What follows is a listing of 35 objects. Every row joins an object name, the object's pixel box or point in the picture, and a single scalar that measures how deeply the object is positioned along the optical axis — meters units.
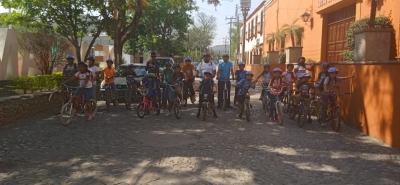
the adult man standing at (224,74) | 11.16
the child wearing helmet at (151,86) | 9.75
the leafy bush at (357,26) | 11.22
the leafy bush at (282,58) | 19.81
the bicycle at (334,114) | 7.94
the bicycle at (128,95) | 11.36
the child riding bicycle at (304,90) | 8.77
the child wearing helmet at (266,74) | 10.27
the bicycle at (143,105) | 9.66
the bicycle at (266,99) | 9.72
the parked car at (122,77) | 12.83
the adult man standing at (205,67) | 10.94
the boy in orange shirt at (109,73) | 11.19
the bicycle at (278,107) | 8.82
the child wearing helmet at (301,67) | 10.70
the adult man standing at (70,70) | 9.84
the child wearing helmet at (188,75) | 11.51
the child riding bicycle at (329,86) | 8.12
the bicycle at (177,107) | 9.50
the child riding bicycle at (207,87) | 9.33
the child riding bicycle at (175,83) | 9.71
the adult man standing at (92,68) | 10.27
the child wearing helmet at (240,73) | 10.66
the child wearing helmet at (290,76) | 10.30
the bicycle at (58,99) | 10.11
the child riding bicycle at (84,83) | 8.93
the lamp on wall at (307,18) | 18.11
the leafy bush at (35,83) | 10.42
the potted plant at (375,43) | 7.97
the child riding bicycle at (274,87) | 9.15
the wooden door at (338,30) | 14.54
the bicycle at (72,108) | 8.48
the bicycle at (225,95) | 11.18
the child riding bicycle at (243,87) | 9.42
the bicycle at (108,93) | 10.97
